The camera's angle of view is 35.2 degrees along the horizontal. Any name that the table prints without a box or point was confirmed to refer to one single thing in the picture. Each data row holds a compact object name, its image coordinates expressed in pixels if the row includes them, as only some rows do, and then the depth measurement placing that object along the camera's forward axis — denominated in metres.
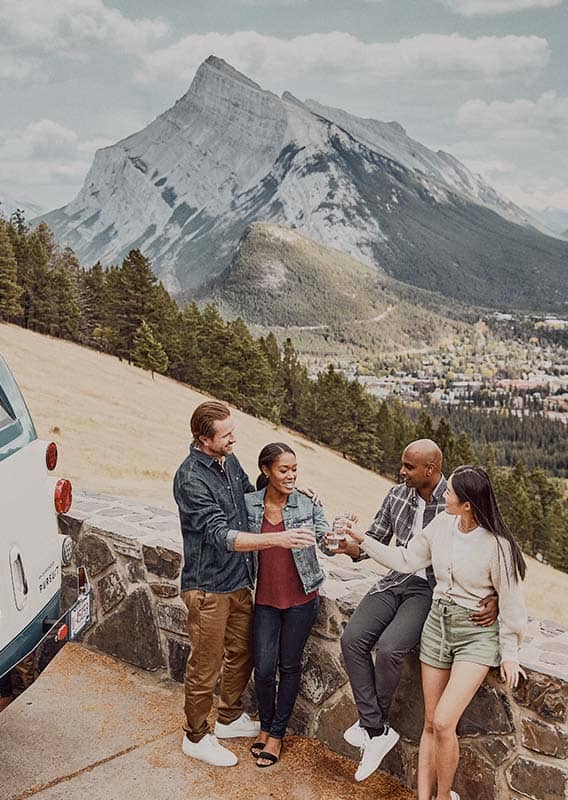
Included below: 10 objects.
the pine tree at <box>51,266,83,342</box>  57.56
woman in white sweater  3.77
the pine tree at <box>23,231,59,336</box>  56.47
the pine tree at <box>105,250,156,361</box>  59.62
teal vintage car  3.57
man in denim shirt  4.37
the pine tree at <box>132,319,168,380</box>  55.94
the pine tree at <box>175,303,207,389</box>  60.91
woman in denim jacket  4.46
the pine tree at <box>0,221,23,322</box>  53.06
